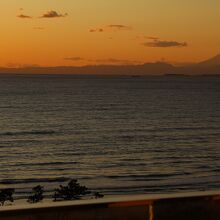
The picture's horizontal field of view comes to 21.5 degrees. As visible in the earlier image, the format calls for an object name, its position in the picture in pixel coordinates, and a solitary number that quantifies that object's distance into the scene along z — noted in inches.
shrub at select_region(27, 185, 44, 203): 883.7
